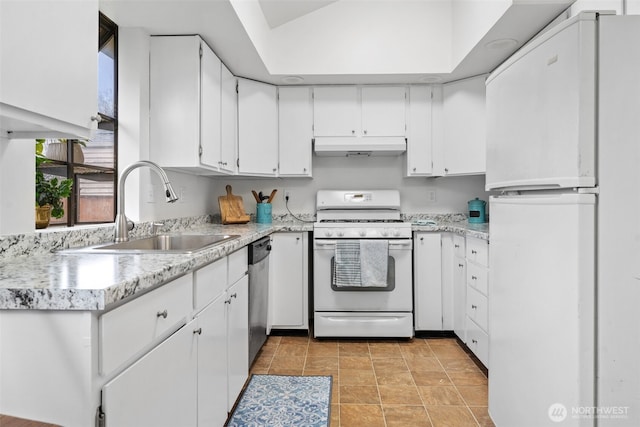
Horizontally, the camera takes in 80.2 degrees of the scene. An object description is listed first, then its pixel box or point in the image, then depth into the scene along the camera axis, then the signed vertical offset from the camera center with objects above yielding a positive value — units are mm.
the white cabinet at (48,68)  901 +381
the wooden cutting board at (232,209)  3154 +17
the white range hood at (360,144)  3268 +583
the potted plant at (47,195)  1530 +65
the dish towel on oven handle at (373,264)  2891 -400
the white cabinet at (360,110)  3312 +888
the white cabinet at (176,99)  2338 +692
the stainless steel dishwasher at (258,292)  2337 -542
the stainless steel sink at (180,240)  2067 -165
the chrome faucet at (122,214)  1767 -16
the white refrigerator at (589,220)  1121 -22
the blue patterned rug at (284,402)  1913 -1047
